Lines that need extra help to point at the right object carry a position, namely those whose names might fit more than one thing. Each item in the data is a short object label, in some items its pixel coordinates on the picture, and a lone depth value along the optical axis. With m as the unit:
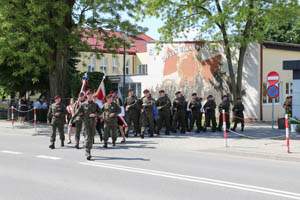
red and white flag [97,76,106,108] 17.58
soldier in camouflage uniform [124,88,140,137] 16.94
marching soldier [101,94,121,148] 13.76
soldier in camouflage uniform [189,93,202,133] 18.77
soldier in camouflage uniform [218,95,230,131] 18.73
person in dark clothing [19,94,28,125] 24.64
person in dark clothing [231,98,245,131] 18.86
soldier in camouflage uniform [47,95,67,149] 14.11
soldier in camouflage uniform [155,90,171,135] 17.91
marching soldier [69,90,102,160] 11.50
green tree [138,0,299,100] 22.52
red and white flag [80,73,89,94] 19.84
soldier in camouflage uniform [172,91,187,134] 18.27
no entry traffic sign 18.98
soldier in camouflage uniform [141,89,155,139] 16.73
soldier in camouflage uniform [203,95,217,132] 18.84
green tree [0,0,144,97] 20.17
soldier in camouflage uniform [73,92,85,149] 13.75
